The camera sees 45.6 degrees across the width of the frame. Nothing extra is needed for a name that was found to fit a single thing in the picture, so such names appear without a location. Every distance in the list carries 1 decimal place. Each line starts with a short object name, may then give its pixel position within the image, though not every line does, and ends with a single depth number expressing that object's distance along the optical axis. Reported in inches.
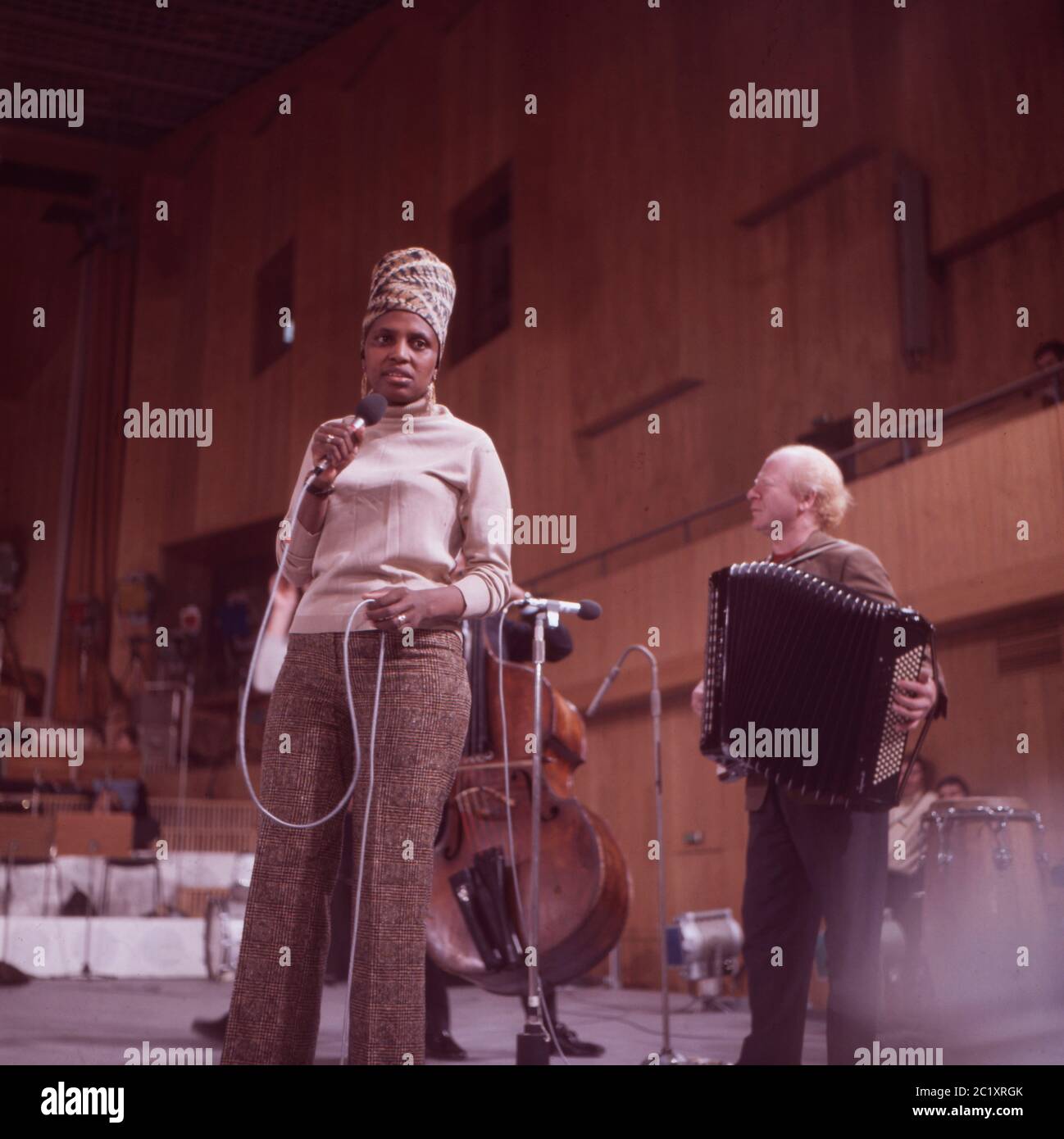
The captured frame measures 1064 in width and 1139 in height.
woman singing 69.9
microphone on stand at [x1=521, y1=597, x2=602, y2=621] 118.0
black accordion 96.2
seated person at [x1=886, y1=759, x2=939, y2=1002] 169.3
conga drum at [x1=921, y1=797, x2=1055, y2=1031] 145.1
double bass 130.0
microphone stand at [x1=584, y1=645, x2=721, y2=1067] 126.5
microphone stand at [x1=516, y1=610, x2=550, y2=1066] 108.9
